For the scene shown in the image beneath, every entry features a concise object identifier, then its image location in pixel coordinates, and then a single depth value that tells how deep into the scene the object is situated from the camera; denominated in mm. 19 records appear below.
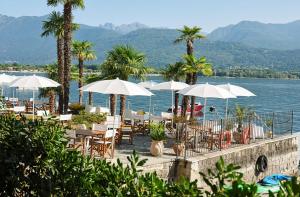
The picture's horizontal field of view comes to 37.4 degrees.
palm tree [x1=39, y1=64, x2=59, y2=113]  26969
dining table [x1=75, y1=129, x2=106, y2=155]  13095
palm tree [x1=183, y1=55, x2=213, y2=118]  24766
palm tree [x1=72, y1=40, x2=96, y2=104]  34094
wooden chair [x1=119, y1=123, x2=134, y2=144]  15906
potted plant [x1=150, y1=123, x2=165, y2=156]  14125
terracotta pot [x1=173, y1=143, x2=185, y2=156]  14170
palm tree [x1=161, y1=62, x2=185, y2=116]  26822
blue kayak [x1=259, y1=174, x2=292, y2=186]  16922
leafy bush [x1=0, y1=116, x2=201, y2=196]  3757
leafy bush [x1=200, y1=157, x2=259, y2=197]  2777
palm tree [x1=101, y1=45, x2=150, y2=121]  23219
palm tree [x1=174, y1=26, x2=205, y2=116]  26375
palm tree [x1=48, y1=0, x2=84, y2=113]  22844
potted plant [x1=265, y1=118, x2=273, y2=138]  19478
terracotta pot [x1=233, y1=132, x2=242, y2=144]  17438
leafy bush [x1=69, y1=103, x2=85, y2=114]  25906
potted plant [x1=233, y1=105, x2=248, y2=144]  17344
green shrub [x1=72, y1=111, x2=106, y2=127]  18750
